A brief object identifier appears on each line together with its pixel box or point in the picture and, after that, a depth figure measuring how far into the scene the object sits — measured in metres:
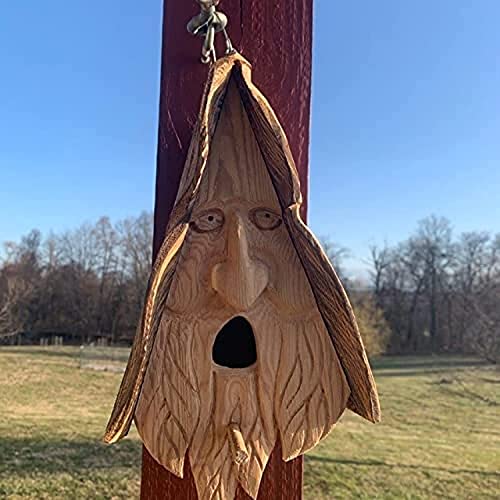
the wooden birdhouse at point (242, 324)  0.31
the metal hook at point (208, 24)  0.36
